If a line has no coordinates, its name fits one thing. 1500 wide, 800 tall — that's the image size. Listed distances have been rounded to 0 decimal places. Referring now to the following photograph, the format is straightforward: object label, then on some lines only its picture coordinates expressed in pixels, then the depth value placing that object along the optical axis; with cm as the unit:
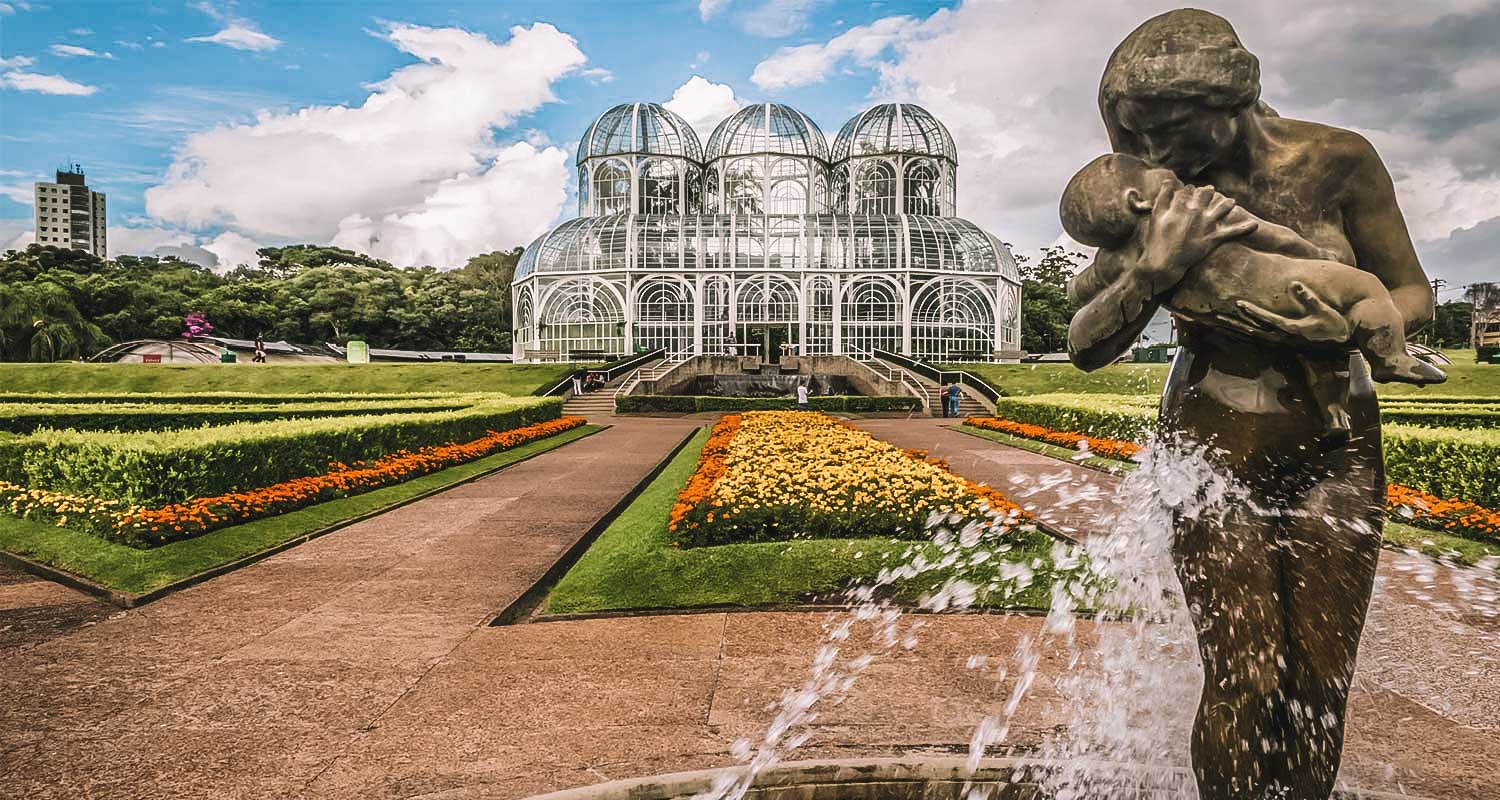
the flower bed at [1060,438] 1484
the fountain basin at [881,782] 309
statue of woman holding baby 208
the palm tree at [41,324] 3966
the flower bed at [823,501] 712
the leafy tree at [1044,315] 5856
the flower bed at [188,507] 763
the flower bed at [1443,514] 786
